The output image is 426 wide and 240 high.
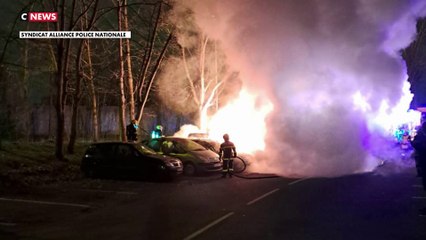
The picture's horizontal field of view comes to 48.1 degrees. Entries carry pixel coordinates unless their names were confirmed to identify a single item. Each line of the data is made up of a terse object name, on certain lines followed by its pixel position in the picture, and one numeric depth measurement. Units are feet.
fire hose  52.34
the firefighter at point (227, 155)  54.08
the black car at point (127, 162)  50.08
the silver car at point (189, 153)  55.42
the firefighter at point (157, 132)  73.97
